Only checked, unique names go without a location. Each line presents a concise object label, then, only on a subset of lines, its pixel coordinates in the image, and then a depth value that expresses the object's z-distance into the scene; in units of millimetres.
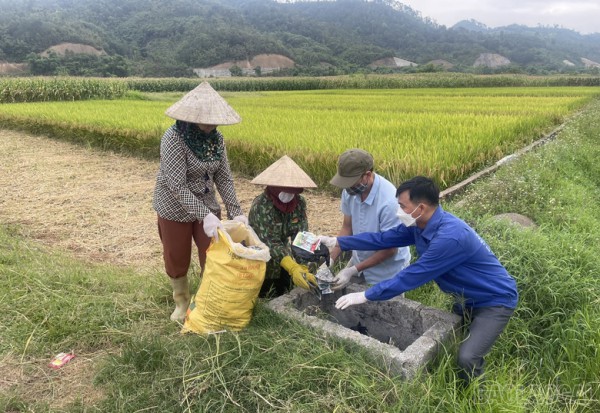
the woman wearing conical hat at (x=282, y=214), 2598
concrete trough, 2008
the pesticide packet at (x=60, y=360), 2383
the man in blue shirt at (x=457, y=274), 2100
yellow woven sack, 2316
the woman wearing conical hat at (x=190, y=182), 2537
